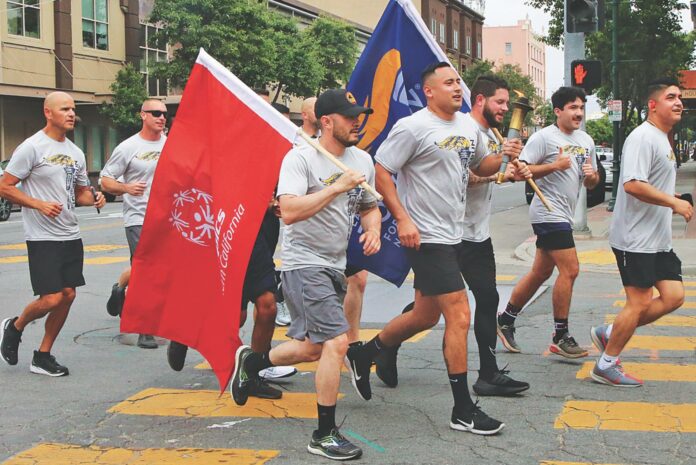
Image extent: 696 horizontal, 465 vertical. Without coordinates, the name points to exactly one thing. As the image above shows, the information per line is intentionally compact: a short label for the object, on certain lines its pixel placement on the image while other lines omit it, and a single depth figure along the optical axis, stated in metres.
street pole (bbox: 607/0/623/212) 25.27
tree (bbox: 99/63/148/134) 37.06
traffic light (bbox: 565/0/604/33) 14.83
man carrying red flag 4.81
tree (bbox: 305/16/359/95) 48.97
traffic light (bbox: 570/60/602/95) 14.94
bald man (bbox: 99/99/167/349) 7.74
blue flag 7.07
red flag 5.11
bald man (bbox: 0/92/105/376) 6.76
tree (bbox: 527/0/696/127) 32.16
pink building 141.12
